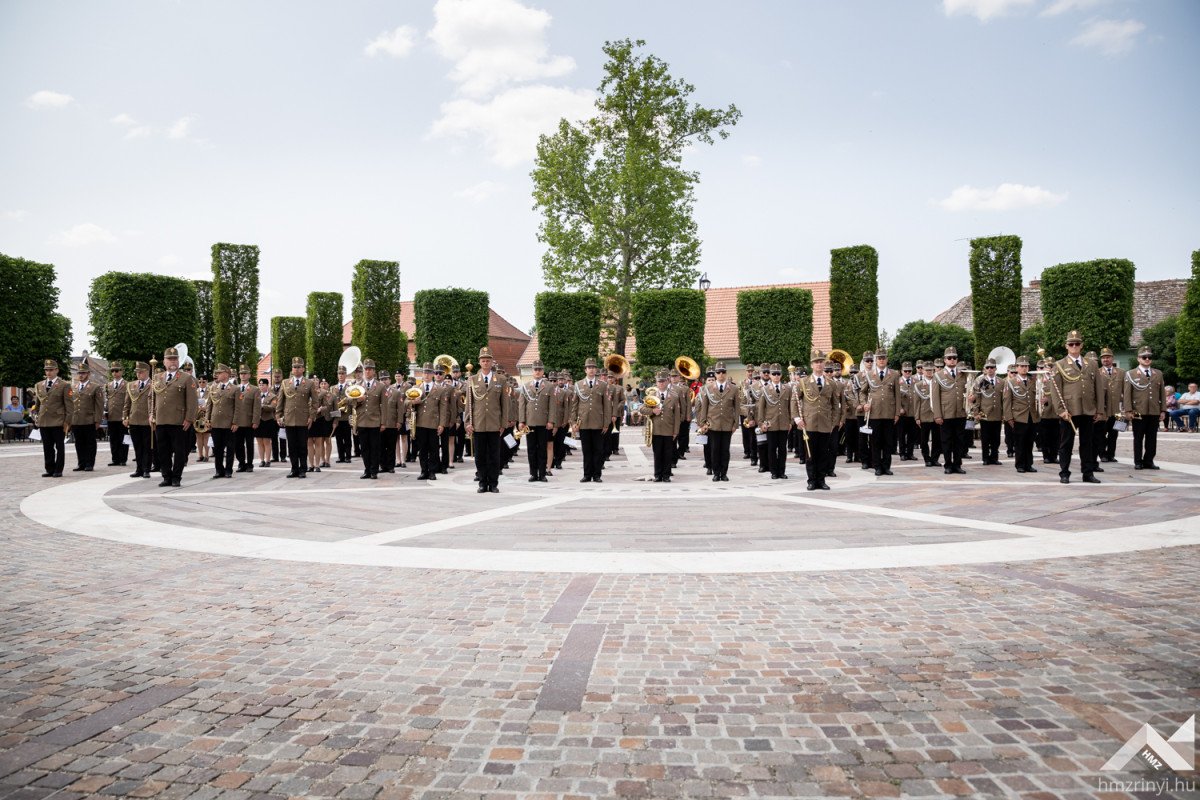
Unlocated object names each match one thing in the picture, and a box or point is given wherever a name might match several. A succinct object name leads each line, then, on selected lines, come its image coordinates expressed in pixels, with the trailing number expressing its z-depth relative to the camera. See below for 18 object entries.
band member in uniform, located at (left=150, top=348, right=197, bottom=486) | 12.54
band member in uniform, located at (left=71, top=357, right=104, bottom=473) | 14.48
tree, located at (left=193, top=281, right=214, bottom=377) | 39.91
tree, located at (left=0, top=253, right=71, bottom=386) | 29.27
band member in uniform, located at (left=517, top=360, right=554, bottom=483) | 13.33
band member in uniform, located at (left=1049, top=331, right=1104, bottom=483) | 12.03
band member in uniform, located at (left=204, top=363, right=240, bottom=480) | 13.84
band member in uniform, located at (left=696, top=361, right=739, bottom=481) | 13.42
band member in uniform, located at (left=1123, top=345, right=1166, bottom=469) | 13.37
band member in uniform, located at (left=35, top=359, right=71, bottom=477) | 13.84
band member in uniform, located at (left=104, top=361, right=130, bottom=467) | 15.52
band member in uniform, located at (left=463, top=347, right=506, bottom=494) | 11.60
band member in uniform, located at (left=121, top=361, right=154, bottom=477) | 13.48
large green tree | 38.22
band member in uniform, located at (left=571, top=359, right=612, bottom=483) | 13.50
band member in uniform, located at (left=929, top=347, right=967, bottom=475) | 13.78
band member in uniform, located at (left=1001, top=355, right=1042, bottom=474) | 14.12
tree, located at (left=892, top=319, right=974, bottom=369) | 38.69
